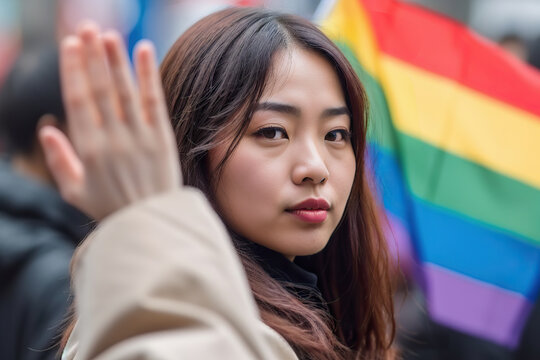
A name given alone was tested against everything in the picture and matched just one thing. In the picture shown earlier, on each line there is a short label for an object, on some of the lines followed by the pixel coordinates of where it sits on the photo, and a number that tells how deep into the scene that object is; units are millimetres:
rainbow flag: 3082
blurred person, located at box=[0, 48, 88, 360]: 2777
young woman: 1269
